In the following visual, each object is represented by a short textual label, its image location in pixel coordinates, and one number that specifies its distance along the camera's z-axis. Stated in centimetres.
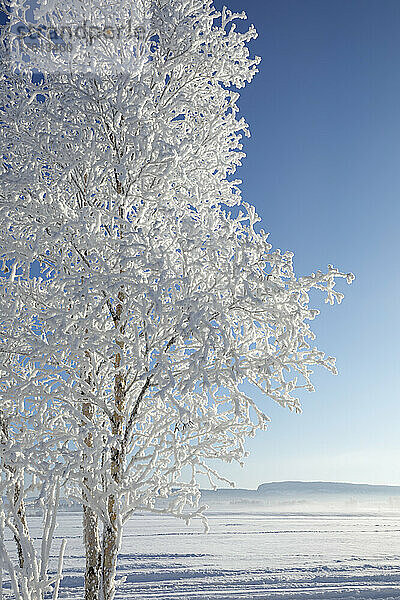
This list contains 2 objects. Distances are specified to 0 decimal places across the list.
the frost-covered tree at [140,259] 471
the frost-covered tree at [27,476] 436
